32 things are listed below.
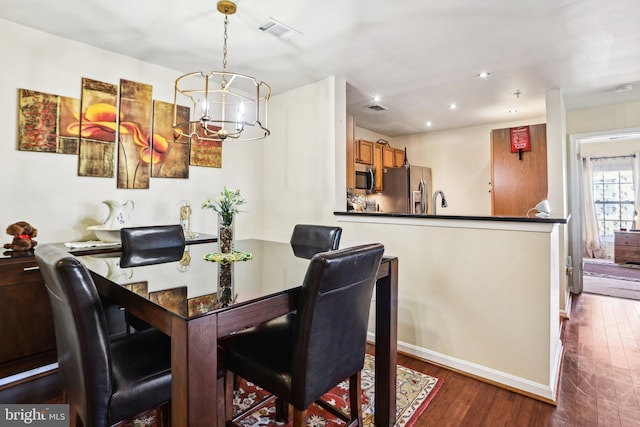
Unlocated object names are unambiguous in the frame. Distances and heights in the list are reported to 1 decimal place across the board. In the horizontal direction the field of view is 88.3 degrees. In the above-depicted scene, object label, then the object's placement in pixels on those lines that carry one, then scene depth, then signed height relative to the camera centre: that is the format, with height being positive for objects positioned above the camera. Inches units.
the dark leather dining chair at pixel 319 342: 47.2 -19.8
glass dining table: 40.3 -11.4
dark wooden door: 157.6 +24.0
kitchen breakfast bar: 83.4 -20.7
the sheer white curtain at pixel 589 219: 275.9 +3.0
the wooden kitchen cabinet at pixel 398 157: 229.3 +46.2
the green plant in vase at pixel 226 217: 76.5 +1.3
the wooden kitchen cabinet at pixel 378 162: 208.1 +38.2
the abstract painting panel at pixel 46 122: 93.8 +29.7
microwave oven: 195.7 +26.4
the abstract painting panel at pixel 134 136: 112.8 +30.3
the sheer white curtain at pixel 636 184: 255.0 +30.2
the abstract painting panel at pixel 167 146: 121.6 +29.0
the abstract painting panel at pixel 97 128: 104.6 +30.6
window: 264.4 +19.5
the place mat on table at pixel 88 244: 92.4 -6.3
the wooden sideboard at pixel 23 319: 78.4 -23.8
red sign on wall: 159.9 +40.7
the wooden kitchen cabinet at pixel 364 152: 196.2 +43.0
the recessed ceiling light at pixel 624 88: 135.6 +56.1
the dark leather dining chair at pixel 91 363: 42.1 -19.9
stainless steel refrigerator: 199.6 +19.8
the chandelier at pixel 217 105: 129.3 +51.0
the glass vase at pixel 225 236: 78.6 -3.3
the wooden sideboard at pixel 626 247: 245.3 -18.2
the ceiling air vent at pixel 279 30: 91.5 +55.5
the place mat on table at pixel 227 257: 74.9 -8.1
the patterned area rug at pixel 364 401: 72.1 -43.3
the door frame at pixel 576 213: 168.1 +5.1
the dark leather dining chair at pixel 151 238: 87.3 -4.2
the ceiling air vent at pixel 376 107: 171.5 +61.0
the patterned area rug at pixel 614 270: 213.5 -33.3
